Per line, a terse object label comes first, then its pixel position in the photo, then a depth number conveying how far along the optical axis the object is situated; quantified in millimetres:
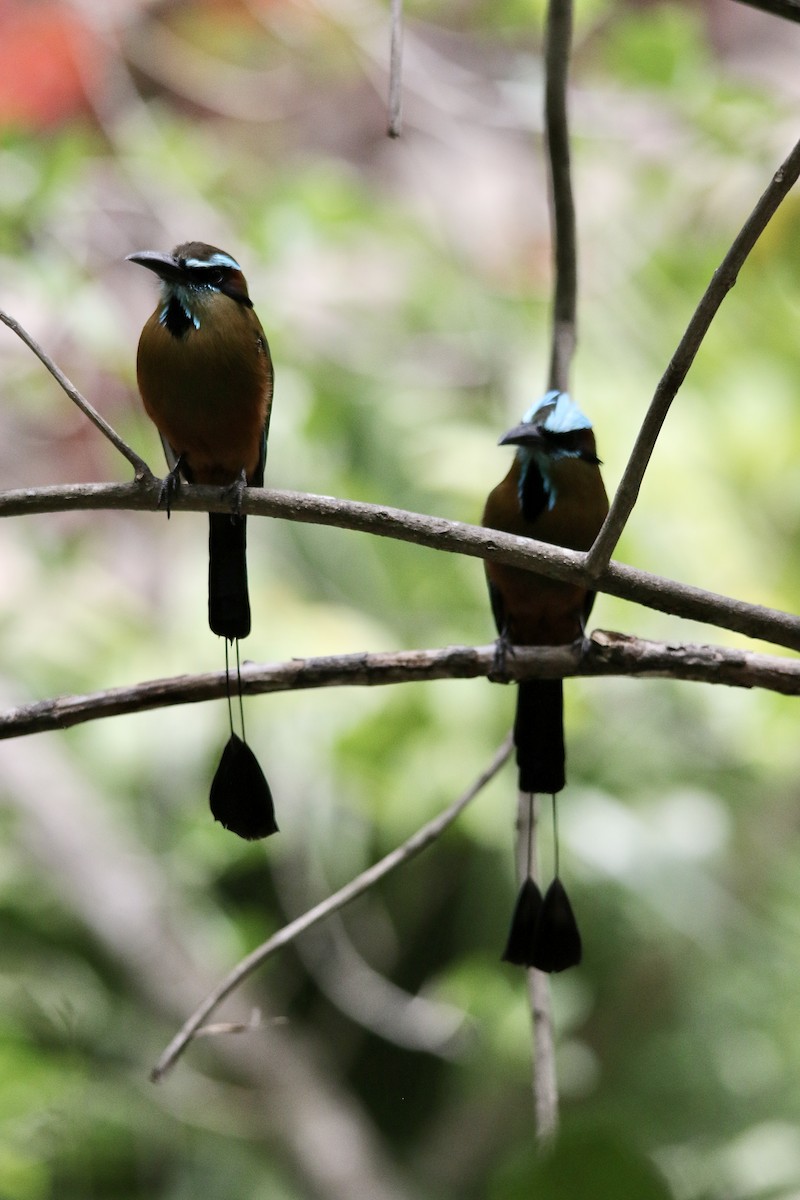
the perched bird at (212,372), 6368
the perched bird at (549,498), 6443
